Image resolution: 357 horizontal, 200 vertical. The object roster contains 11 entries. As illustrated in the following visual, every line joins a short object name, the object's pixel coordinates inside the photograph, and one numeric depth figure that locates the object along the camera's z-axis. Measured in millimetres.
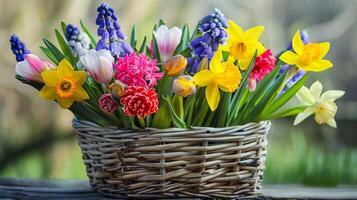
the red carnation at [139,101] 1224
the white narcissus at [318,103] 1354
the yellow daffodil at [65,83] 1269
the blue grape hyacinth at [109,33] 1317
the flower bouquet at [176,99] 1257
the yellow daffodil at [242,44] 1323
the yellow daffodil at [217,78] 1253
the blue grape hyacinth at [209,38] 1290
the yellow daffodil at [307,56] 1312
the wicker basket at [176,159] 1269
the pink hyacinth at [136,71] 1247
